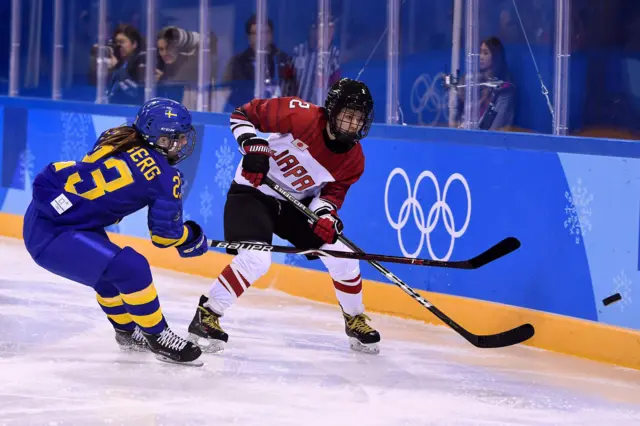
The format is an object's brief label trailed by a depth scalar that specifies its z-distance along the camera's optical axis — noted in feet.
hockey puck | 27.86
